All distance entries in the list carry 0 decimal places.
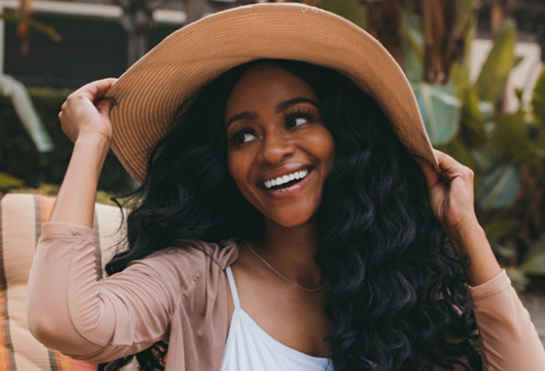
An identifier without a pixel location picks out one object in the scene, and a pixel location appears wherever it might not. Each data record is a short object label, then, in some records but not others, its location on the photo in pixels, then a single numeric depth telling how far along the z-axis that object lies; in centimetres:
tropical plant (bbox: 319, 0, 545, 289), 179
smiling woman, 83
